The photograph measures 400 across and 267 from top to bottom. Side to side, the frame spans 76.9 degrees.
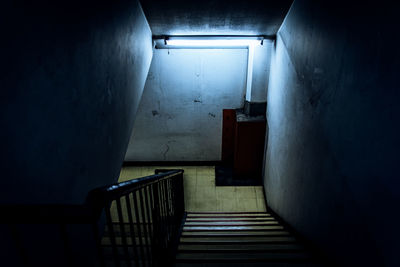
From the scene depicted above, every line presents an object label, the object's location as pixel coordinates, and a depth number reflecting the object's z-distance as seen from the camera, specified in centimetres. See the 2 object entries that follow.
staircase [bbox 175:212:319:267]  269
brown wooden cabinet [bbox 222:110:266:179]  651
